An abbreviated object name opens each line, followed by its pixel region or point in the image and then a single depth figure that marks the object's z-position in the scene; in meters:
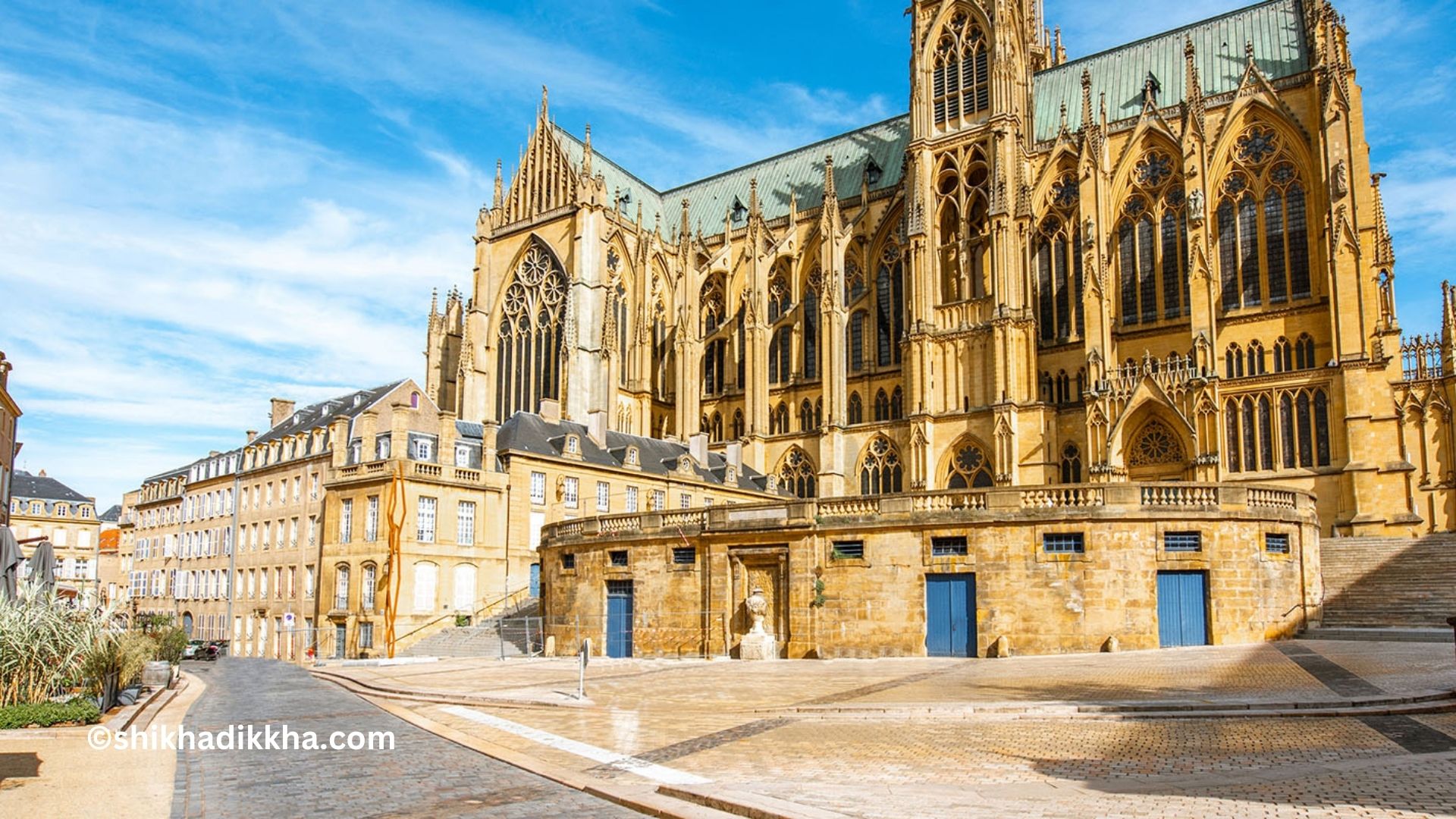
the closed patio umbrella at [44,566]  18.09
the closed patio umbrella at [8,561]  17.09
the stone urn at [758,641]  23.66
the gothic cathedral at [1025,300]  35.78
